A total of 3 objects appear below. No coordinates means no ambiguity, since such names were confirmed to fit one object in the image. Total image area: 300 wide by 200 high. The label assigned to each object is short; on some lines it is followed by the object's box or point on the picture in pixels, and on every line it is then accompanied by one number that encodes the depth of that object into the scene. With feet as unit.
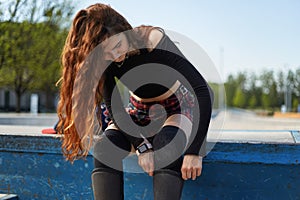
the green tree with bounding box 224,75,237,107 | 214.69
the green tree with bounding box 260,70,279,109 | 162.40
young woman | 5.32
